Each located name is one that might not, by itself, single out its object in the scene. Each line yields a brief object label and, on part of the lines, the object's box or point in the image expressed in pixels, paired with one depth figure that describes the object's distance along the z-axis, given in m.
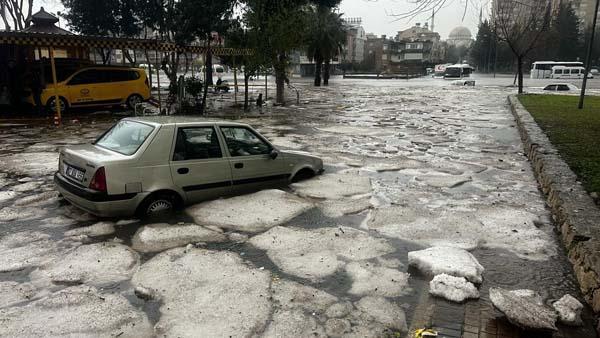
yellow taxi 17.16
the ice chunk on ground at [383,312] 3.68
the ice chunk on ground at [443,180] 8.09
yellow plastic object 3.46
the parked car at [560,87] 36.25
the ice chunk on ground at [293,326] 3.49
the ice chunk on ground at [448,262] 4.46
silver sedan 5.62
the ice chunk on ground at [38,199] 6.71
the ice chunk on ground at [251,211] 5.92
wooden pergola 14.54
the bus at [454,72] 68.31
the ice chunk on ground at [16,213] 6.06
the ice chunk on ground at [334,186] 7.38
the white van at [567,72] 60.25
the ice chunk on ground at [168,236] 5.19
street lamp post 18.05
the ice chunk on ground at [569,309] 3.73
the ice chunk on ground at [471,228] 5.33
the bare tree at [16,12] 26.00
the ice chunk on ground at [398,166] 9.30
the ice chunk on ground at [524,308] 3.52
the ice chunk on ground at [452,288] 4.06
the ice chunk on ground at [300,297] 3.91
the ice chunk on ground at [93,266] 4.38
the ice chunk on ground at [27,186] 7.43
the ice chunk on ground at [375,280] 4.21
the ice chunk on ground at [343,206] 6.53
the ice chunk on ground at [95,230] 5.50
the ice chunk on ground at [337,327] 3.51
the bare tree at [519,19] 29.30
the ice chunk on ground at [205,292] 3.57
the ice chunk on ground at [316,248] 4.71
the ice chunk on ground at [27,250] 4.69
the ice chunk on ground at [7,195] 6.89
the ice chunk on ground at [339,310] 3.78
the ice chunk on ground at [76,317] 3.47
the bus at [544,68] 63.94
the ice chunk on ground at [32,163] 8.68
